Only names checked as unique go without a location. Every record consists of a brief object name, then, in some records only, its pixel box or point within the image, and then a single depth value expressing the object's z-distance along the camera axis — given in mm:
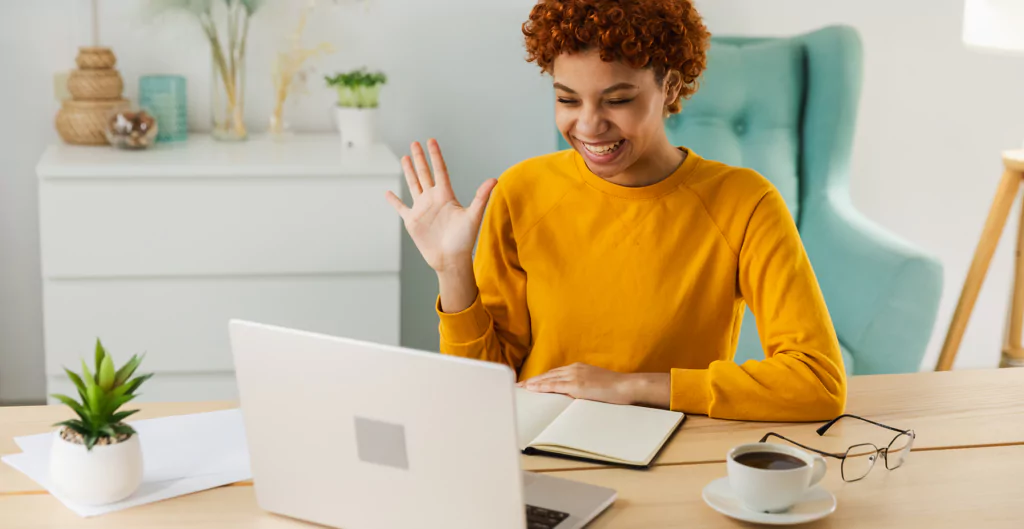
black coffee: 1112
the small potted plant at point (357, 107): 2922
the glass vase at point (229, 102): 2926
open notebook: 1242
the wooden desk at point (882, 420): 1276
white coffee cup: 1075
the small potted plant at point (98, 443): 1091
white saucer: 1083
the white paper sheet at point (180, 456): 1160
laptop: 959
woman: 1419
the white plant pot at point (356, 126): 2920
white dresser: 2602
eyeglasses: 1222
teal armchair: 2744
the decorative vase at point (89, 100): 2824
